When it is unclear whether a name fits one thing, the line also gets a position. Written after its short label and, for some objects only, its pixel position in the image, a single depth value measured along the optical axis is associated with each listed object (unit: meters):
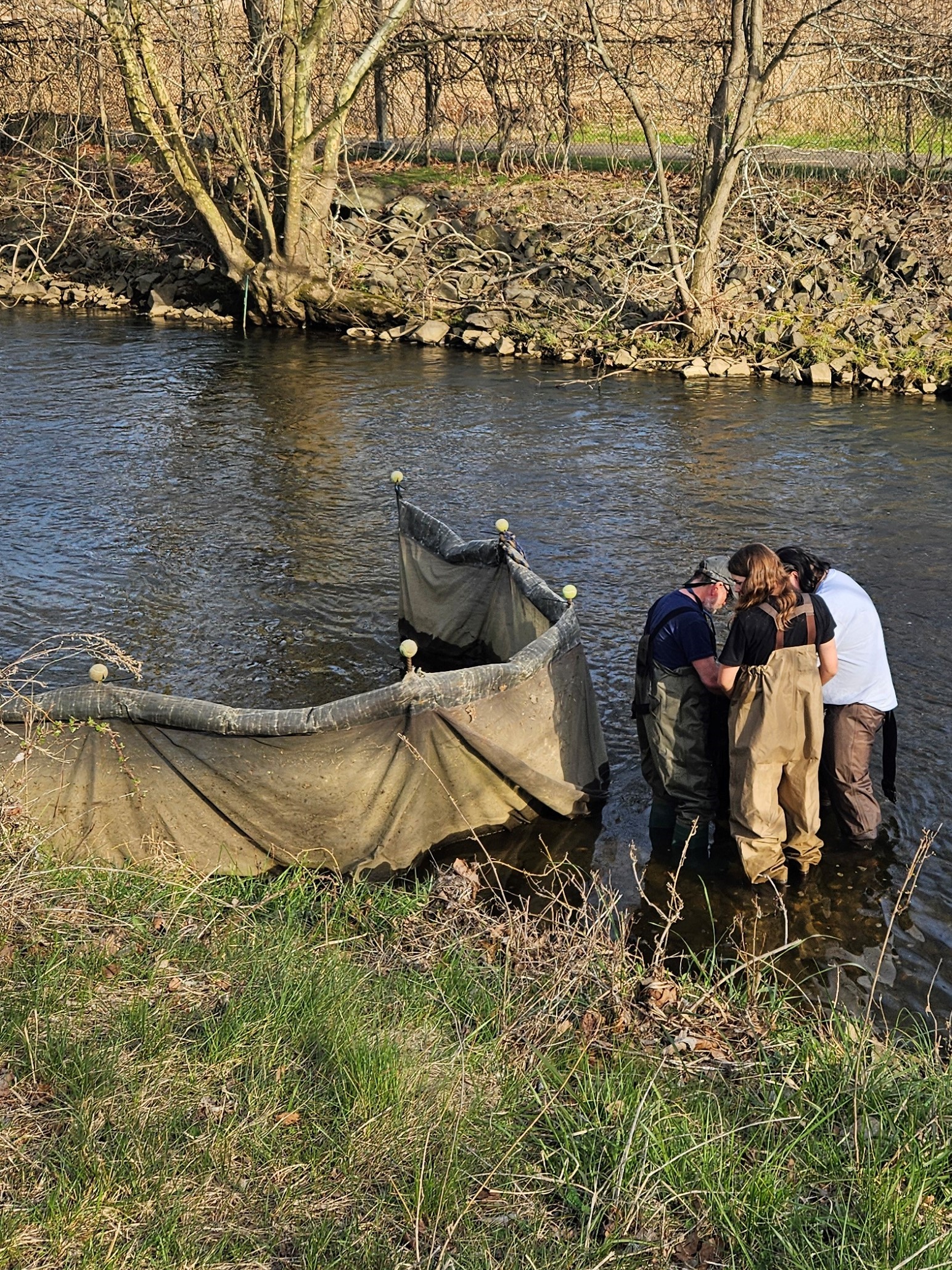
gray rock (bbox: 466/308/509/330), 21.19
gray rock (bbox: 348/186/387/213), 23.89
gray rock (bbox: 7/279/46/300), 24.53
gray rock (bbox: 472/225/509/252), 22.69
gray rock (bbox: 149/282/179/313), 23.89
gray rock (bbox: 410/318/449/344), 21.36
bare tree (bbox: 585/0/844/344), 17.73
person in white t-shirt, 6.38
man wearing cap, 6.33
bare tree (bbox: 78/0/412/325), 19.55
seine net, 5.94
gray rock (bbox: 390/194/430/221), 23.70
